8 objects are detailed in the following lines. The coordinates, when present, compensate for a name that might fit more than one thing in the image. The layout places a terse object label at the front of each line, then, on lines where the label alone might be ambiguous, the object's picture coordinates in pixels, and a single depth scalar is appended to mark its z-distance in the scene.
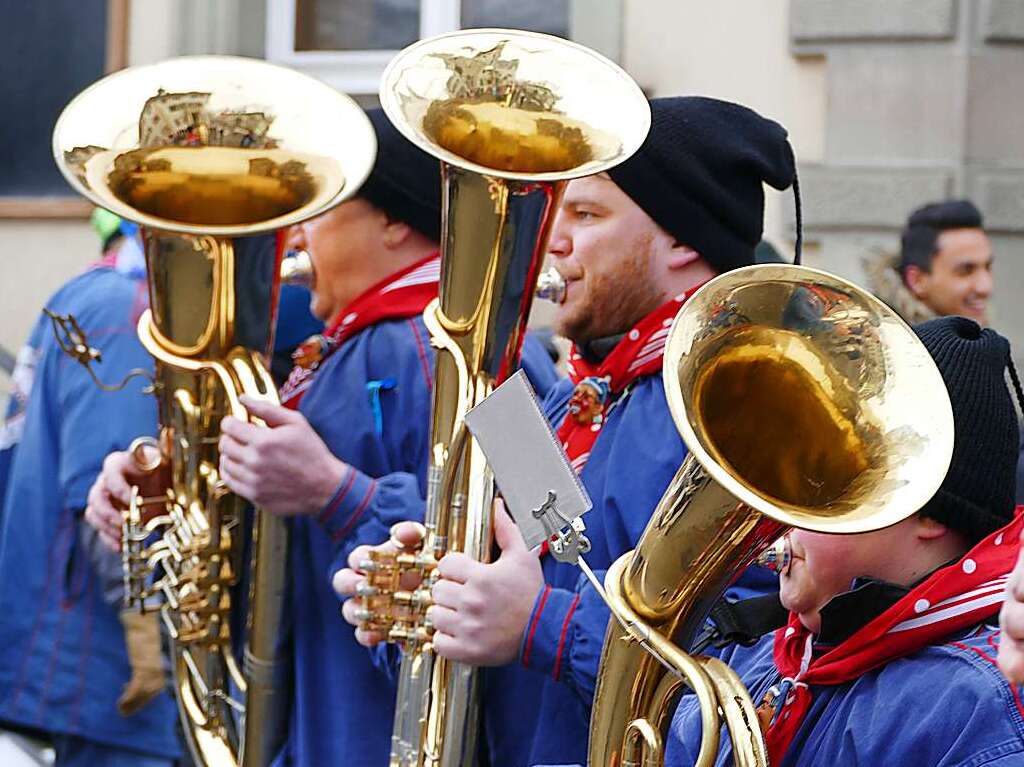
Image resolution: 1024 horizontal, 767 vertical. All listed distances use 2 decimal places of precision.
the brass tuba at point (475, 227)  5.52
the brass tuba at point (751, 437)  4.16
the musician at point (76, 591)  8.62
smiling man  10.37
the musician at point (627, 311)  5.54
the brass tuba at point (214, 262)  6.80
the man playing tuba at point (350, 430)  6.46
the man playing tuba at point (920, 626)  4.01
